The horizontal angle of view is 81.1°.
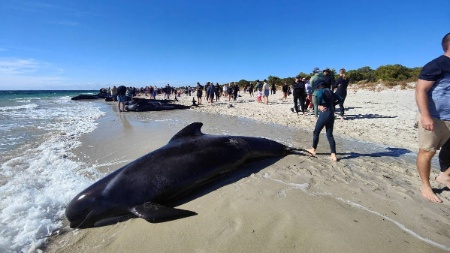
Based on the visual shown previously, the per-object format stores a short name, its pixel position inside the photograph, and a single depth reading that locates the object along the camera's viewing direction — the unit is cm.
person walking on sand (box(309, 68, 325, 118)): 1047
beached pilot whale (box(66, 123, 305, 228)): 364
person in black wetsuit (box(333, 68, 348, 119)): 1106
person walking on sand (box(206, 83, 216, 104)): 2577
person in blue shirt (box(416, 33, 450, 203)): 360
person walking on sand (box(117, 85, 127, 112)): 1956
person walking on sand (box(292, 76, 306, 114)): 1318
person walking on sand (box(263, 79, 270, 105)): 2238
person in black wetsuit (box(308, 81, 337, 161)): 569
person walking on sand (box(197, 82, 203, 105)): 2602
